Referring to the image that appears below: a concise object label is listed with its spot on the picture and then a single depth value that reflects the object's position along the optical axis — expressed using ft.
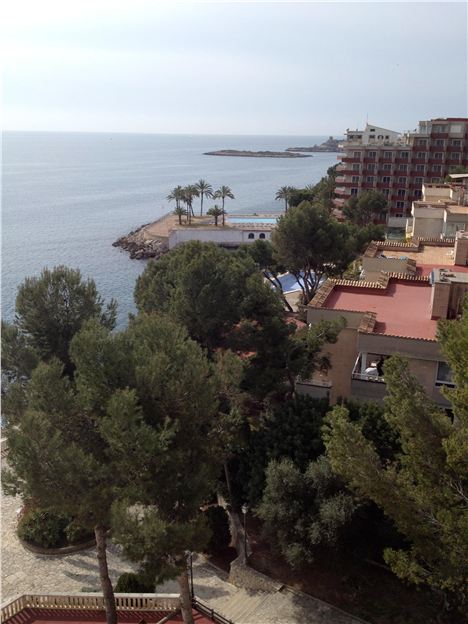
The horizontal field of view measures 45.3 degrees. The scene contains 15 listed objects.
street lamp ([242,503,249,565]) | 57.08
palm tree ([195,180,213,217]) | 320.91
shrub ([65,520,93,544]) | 62.03
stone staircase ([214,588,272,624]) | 49.01
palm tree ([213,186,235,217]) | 316.05
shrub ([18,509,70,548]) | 62.03
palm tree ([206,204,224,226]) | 292.12
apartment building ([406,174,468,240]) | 123.65
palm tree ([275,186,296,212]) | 283.46
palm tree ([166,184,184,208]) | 314.14
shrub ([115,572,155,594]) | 51.01
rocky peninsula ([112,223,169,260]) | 270.05
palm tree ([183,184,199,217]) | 312.99
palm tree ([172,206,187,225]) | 309.01
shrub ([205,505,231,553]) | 59.31
